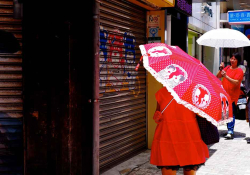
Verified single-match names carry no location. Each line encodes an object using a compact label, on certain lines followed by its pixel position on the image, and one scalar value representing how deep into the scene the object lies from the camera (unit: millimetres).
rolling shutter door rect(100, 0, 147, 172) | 6223
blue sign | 13914
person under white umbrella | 9090
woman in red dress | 4184
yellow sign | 7188
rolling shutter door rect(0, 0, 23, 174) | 5047
